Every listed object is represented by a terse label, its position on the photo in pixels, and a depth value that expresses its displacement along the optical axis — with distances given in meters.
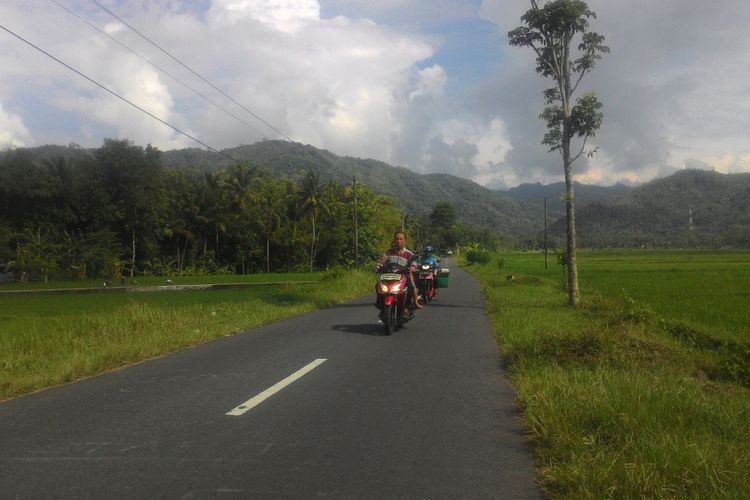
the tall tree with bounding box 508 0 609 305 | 15.63
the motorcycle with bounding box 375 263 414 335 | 10.34
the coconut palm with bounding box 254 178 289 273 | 67.06
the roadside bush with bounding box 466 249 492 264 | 65.12
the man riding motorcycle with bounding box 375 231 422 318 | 10.88
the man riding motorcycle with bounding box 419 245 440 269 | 16.55
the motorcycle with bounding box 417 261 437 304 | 16.92
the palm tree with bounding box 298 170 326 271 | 65.94
